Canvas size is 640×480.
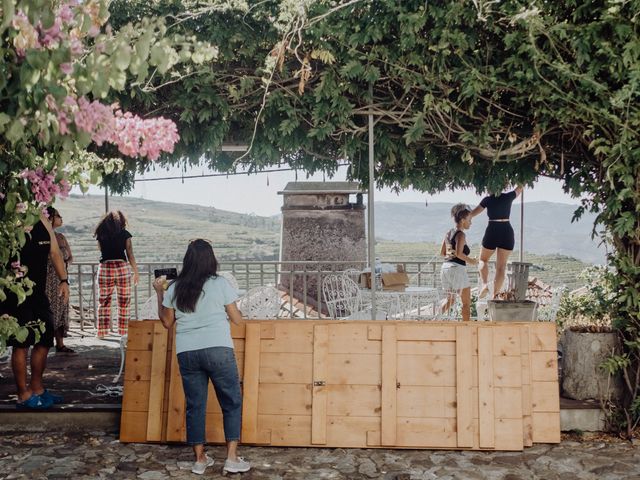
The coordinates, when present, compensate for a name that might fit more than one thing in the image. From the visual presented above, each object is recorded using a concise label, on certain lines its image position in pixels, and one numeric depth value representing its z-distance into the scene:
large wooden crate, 5.33
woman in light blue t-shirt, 4.54
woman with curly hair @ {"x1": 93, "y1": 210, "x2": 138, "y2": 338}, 8.27
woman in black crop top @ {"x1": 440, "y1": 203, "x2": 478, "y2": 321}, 8.41
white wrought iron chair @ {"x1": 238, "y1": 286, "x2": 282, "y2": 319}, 7.87
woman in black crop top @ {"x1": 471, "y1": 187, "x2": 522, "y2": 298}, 8.91
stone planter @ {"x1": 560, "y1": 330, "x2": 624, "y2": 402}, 5.73
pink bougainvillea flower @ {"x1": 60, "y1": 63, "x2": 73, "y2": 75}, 2.38
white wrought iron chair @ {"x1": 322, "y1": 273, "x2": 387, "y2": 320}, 8.26
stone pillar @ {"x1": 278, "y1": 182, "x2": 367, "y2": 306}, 10.78
